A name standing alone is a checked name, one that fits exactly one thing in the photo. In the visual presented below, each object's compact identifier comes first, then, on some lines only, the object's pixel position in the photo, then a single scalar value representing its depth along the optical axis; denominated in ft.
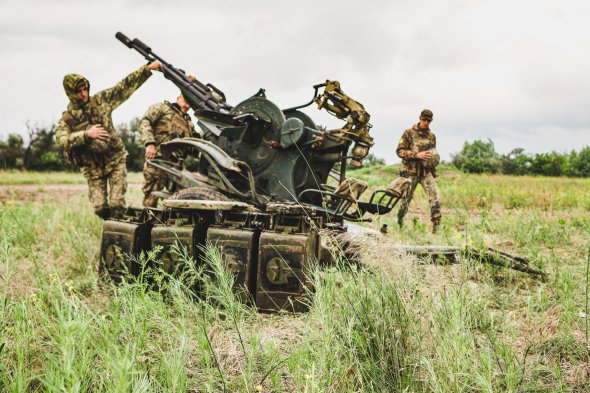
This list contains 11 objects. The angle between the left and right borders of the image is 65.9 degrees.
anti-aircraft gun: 13.41
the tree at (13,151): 112.78
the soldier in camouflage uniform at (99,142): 20.90
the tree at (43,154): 116.98
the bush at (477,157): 119.34
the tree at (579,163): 127.32
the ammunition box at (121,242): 15.37
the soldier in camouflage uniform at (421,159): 28.12
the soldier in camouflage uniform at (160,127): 25.53
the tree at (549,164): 137.59
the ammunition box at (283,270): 13.03
